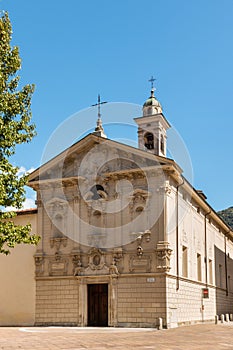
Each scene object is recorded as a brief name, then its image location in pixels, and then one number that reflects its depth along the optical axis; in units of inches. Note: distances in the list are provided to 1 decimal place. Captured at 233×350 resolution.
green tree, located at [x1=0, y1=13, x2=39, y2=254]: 746.2
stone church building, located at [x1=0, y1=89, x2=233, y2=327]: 1181.7
